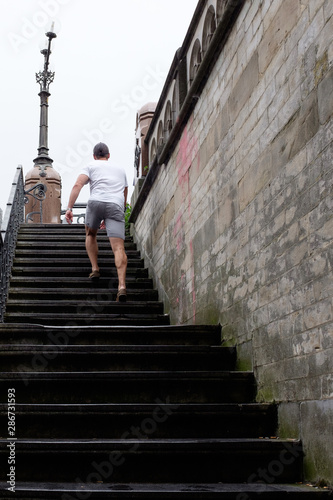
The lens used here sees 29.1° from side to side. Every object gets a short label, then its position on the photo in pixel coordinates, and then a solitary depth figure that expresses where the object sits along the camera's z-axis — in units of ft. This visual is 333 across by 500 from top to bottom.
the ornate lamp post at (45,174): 57.62
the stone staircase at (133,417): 10.64
